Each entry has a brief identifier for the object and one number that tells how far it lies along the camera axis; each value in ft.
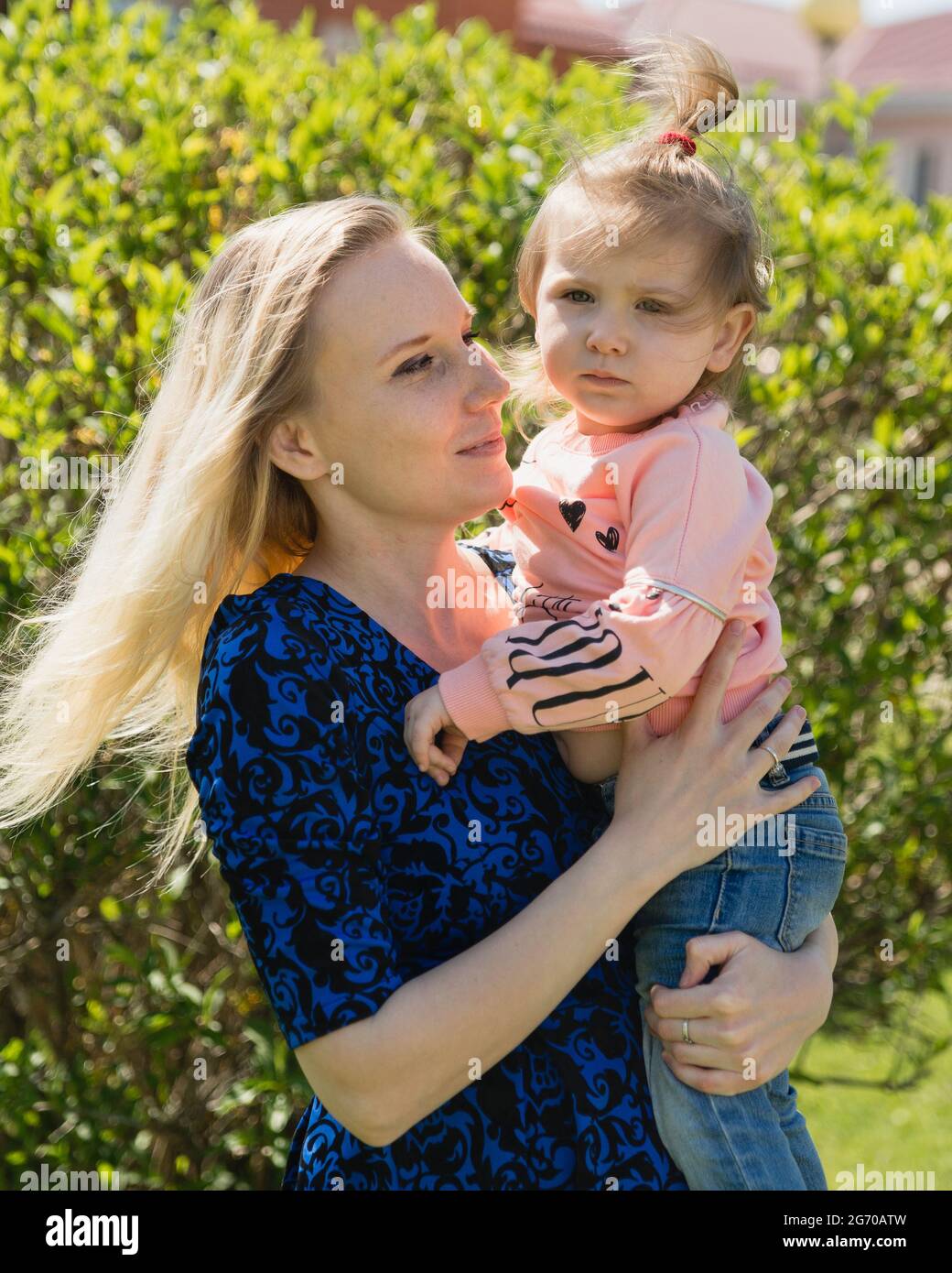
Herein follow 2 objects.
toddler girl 6.31
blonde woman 5.66
